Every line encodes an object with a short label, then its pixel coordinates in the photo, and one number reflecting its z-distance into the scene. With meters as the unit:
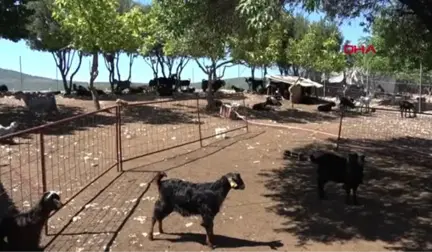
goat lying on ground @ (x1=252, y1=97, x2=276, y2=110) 25.28
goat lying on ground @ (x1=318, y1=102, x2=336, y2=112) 27.98
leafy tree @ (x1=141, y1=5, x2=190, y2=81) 22.94
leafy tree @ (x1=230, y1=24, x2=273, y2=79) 23.59
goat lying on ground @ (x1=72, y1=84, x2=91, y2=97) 29.57
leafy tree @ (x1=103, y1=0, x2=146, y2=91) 41.31
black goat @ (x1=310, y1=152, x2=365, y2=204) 8.08
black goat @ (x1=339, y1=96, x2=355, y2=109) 27.91
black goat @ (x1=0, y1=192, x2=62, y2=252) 5.31
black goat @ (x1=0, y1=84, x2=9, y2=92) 32.16
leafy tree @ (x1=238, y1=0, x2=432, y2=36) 6.48
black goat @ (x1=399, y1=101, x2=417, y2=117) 24.80
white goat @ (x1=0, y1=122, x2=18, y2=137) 12.87
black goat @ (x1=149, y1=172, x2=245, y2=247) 6.16
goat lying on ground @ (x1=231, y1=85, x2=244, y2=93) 39.94
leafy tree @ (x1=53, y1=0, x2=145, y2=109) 19.61
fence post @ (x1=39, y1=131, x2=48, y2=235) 6.60
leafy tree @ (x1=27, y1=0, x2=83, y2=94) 33.50
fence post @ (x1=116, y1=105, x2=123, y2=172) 10.23
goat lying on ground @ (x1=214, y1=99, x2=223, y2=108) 23.28
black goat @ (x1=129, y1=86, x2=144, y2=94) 35.34
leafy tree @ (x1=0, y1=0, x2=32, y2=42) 17.63
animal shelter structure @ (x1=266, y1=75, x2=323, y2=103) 31.47
